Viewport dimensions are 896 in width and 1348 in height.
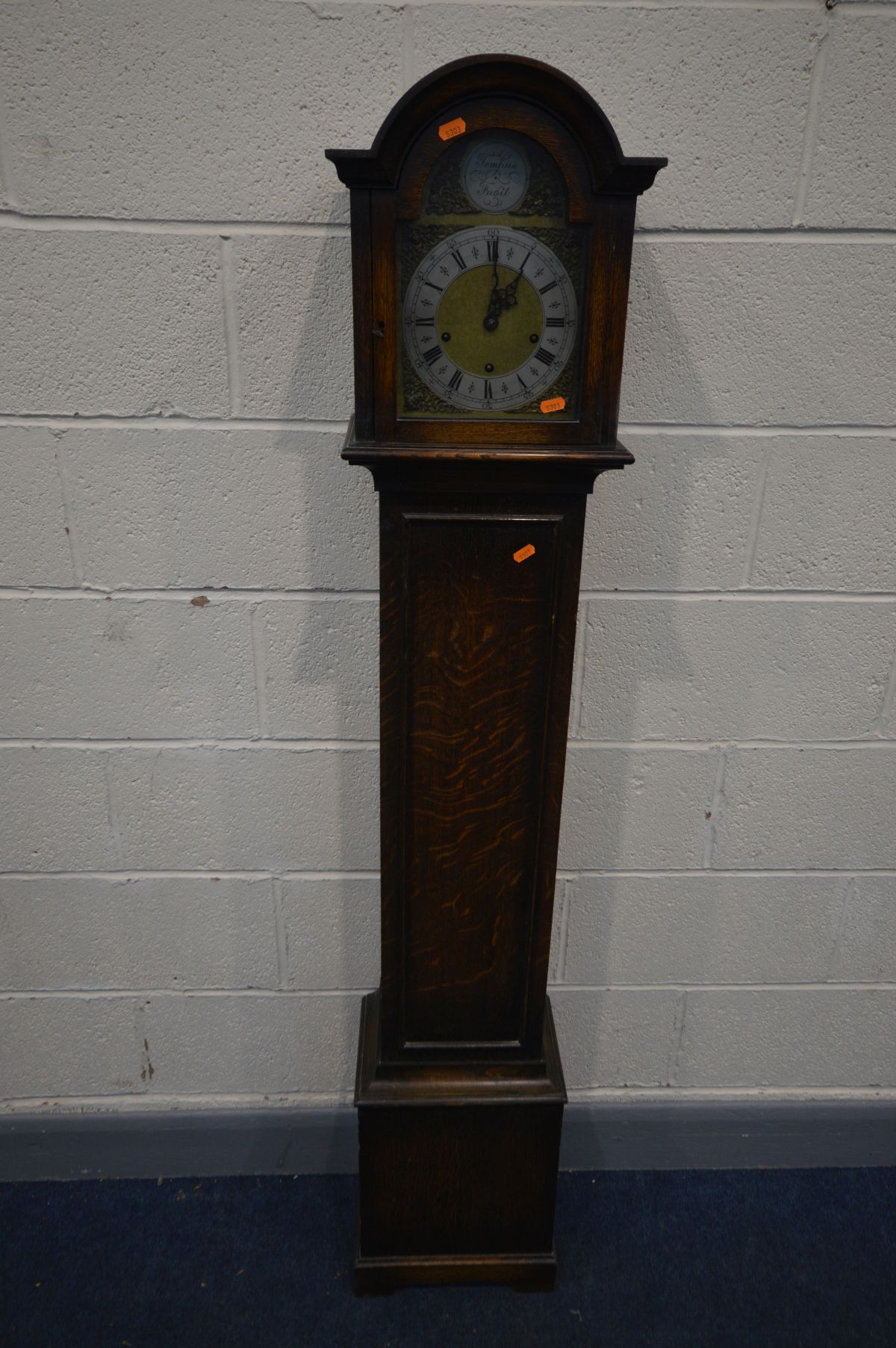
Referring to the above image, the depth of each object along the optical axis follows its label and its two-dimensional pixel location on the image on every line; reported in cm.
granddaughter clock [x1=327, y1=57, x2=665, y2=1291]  93
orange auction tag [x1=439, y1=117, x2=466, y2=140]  91
